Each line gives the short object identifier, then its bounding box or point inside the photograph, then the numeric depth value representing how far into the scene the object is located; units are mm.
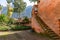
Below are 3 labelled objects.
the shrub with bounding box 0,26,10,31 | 7445
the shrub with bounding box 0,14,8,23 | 8799
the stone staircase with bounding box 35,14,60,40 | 4415
